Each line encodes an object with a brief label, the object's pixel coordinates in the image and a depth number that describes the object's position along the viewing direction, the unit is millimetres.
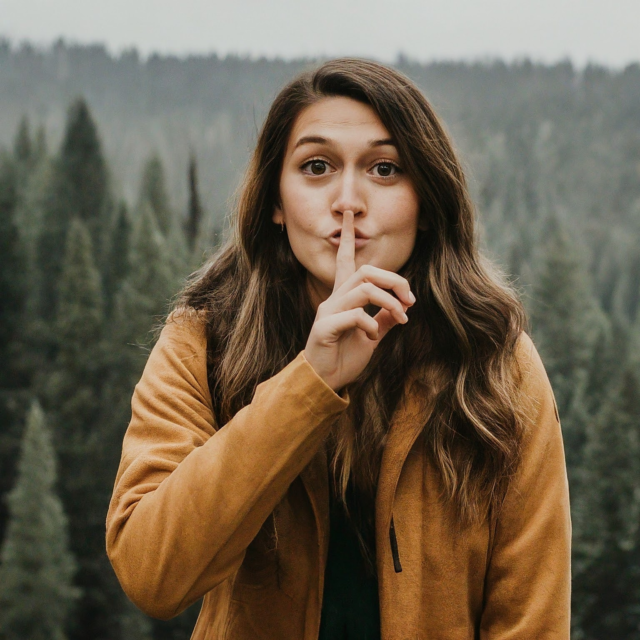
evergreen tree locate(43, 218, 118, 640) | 25484
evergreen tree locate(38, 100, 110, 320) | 31344
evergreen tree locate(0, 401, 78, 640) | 24109
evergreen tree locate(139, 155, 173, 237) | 32469
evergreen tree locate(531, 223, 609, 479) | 27656
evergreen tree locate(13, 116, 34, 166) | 34875
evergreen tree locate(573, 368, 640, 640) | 24109
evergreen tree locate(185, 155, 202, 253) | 29875
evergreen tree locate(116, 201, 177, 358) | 27156
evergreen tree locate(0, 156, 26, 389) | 28219
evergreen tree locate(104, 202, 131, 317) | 30047
